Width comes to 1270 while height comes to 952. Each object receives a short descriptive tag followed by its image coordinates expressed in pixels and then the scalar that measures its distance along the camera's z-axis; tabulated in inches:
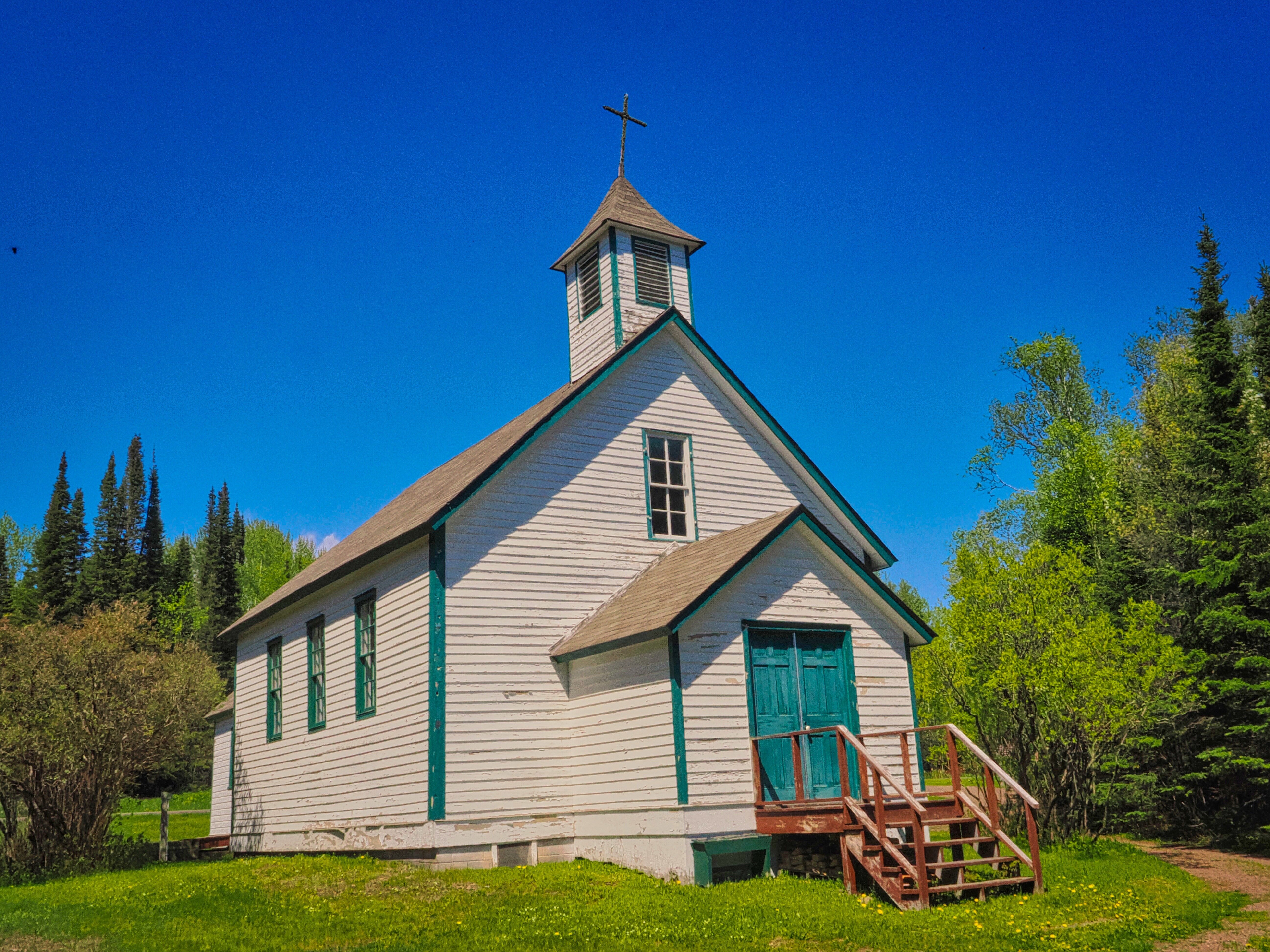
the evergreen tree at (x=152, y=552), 2817.4
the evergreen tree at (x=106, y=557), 2647.6
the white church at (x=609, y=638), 543.8
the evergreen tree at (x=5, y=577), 2677.2
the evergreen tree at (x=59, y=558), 2581.2
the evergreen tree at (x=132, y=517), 2723.9
